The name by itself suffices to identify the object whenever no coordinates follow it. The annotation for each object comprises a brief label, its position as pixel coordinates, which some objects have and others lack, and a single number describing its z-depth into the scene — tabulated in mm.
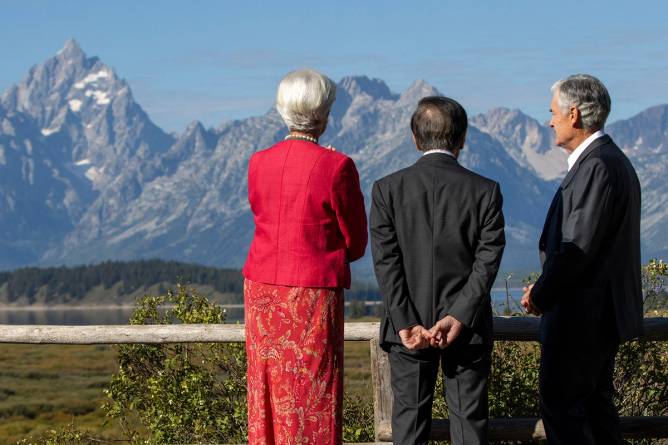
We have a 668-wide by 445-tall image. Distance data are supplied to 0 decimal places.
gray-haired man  10227
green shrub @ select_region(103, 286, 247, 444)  16812
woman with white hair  9992
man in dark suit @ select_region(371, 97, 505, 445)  10078
